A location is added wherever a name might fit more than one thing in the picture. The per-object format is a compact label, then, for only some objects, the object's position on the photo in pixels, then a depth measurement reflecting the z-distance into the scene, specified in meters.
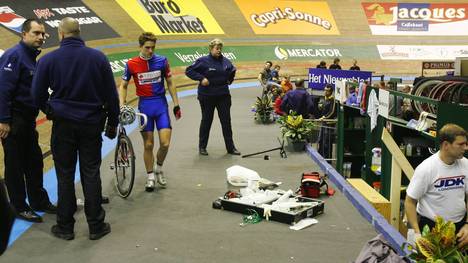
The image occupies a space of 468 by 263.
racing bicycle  6.06
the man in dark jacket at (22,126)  5.04
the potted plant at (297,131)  9.03
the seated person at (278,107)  10.70
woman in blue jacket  8.56
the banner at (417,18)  32.41
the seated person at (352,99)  8.23
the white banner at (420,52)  30.62
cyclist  6.50
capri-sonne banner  29.23
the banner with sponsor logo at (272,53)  23.34
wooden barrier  5.82
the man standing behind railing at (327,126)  9.38
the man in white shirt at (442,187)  4.18
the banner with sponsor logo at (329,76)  9.42
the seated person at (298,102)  10.12
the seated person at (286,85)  14.00
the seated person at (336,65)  18.16
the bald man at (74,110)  4.73
